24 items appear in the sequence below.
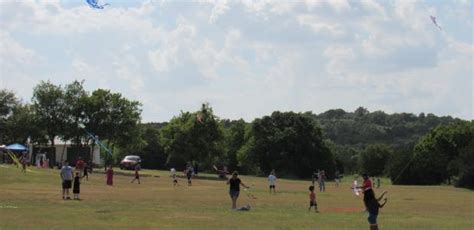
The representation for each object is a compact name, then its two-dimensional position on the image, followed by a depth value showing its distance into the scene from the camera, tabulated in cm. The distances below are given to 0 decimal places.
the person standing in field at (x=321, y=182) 5423
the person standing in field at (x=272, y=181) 4841
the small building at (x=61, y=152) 8506
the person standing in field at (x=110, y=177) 4975
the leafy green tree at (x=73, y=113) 7925
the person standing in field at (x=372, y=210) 1958
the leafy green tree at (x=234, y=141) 12924
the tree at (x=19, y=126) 8406
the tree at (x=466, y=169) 8446
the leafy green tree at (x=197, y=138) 8162
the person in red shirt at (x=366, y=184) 2019
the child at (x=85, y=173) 5259
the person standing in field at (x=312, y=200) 3029
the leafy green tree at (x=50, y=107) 7856
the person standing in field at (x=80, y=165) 5062
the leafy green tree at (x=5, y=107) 9139
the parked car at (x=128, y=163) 8531
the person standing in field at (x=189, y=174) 5722
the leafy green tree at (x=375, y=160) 14612
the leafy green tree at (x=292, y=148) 10944
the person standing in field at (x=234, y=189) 3006
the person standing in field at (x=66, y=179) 3406
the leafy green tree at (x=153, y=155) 12569
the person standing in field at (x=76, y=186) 3363
